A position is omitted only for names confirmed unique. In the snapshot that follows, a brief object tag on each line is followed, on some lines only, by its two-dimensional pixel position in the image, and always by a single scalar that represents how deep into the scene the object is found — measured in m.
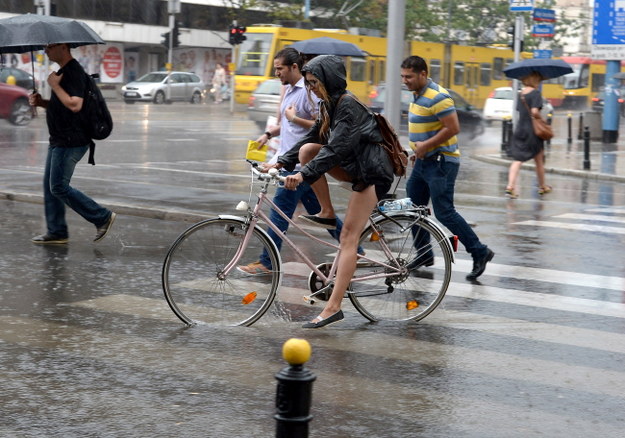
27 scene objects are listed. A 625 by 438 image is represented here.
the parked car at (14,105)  28.00
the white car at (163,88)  50.03
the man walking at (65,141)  9.59
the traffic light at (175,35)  46.81
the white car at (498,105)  43.28
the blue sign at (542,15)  28.94
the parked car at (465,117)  32.66
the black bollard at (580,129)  31.16
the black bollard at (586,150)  20.78
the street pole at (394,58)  13.12
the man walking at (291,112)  8.41
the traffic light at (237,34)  39.06
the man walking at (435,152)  8.47
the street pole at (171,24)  47.47
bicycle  6.80
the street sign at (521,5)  26.50
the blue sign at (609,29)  27.61
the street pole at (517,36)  27.14
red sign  58.34
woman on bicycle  6.61
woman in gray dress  15.24
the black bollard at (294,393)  3.31
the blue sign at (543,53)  31.93
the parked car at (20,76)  31.16
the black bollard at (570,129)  29.73
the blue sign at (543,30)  29.25
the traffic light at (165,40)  48.45
